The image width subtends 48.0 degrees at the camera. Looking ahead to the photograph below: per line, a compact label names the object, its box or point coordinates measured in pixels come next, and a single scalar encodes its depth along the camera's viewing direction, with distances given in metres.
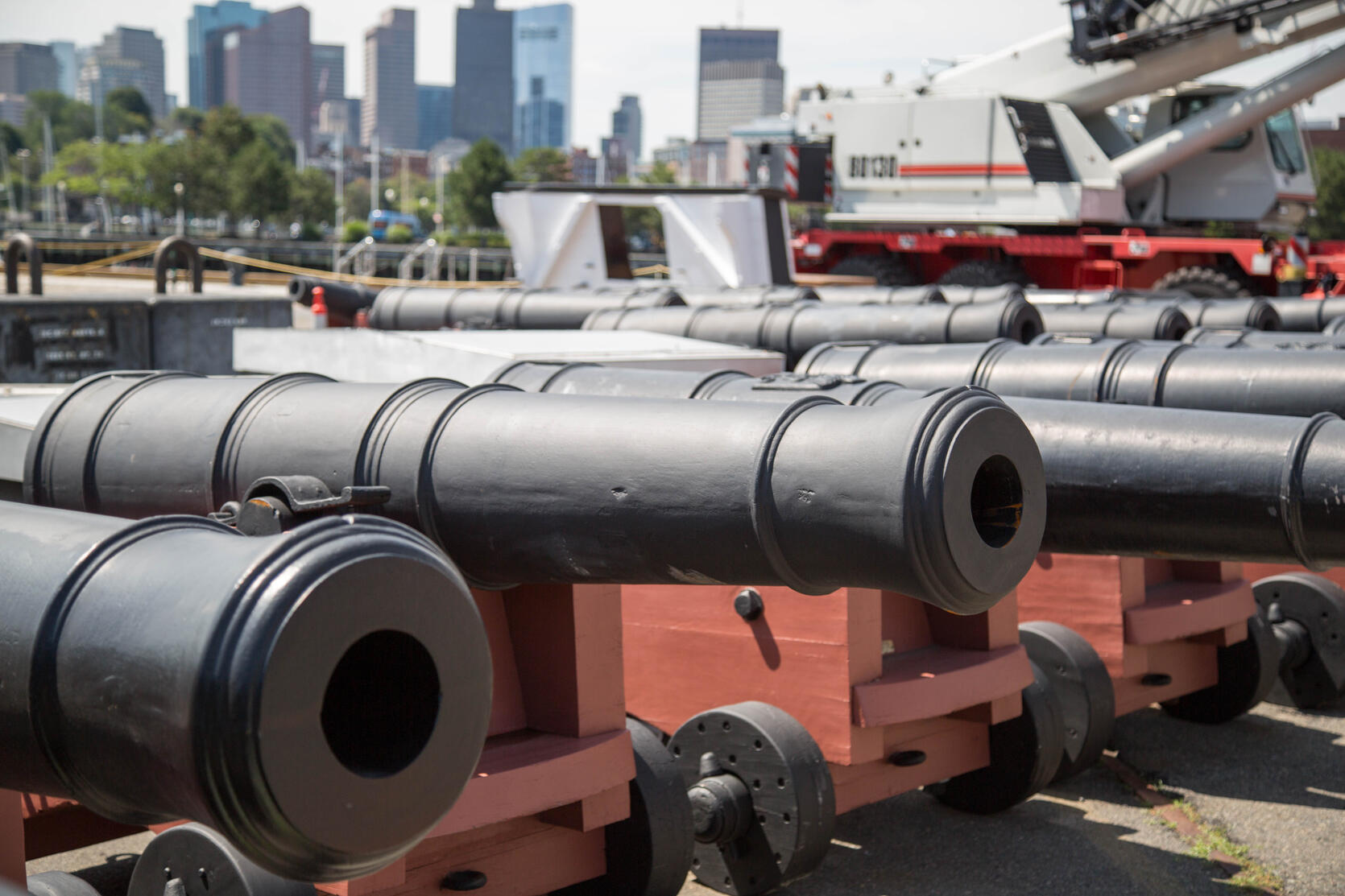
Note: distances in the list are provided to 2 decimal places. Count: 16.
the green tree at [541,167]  84.62
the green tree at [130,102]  154.75
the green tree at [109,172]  72.56
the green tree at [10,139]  117.06
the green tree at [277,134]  153.88
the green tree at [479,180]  71.00
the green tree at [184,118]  168.00
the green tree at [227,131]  65.44
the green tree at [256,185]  62.22
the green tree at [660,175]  86.56
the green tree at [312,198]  75.47
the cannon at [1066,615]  3.34
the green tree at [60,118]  141.75
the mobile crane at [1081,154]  17.25
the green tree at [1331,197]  54.28
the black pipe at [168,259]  10.60
